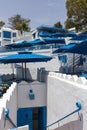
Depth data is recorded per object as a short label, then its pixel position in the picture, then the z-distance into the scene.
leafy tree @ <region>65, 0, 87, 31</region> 39.72
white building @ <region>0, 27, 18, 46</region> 43.03
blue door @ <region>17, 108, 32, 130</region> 12.84
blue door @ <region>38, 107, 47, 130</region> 13.09
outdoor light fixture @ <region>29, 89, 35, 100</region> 12.44
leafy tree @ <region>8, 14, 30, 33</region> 56.85
